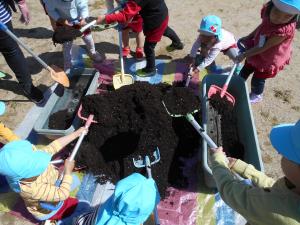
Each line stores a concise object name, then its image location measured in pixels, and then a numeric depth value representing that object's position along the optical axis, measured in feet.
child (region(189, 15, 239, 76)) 10.38
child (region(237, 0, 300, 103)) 8.44
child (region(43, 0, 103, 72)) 11.02
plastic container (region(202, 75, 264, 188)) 8.34
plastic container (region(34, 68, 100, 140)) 9.37
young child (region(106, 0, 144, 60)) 11.92
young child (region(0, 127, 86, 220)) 6.00
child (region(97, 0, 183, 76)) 10.08
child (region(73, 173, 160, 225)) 5.32
